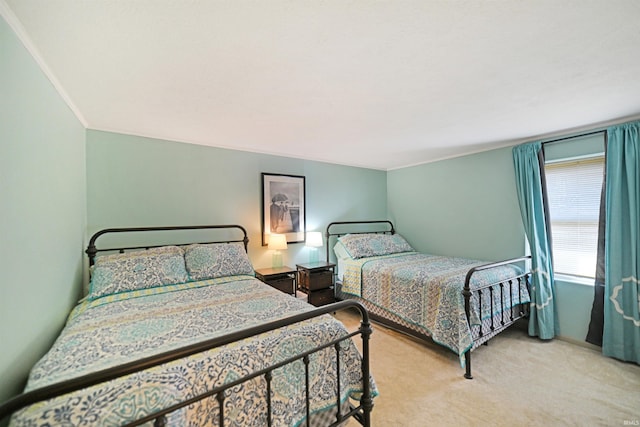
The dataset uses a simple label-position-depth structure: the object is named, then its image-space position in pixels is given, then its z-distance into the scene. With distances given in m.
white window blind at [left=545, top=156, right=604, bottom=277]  2.72
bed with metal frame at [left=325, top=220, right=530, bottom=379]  2.29
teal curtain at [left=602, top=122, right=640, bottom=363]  2.34
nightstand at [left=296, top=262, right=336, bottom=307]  3.42
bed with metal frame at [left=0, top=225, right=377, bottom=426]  0.79
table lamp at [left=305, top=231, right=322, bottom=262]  3.78
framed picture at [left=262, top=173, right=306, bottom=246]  3.50
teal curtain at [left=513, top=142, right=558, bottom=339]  2.84
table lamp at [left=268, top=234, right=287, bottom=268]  3.34
